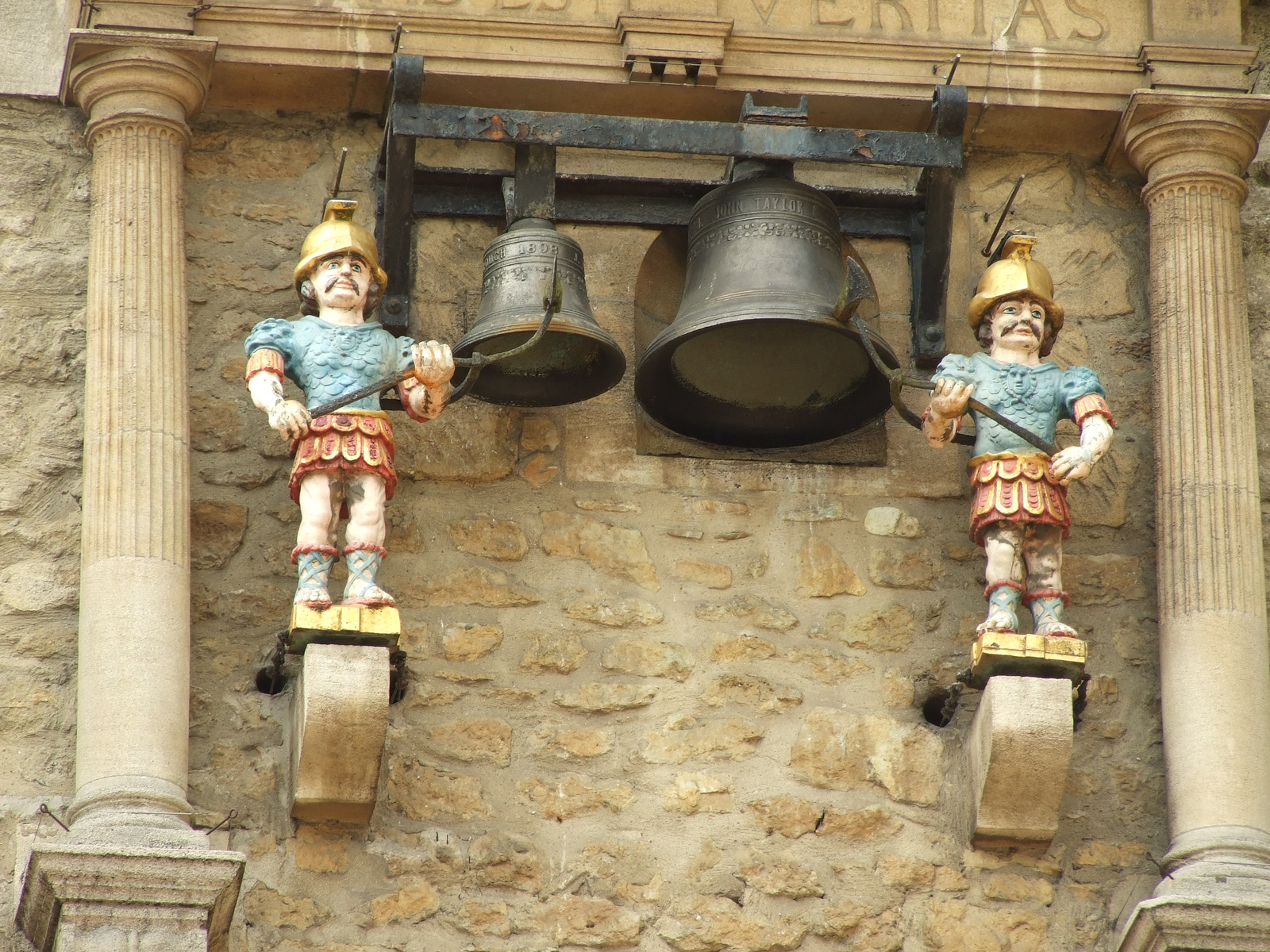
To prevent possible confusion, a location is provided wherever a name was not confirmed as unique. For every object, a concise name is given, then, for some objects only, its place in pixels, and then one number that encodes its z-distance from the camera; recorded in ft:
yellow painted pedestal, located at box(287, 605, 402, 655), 43.42
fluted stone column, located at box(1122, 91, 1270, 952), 43.50
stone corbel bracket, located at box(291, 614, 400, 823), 43.04
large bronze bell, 45.98
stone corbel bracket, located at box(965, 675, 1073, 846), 44.06
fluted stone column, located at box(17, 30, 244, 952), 40.50
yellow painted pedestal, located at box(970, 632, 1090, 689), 44.42
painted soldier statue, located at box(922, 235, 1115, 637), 45.01
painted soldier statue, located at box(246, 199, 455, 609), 44.09
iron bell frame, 47.24
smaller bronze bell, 45.93
